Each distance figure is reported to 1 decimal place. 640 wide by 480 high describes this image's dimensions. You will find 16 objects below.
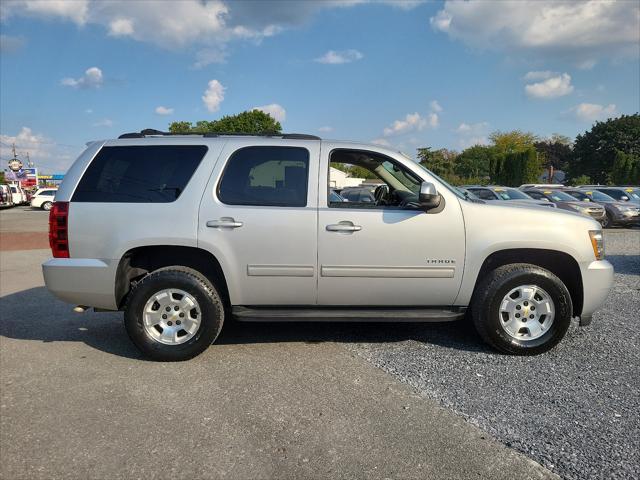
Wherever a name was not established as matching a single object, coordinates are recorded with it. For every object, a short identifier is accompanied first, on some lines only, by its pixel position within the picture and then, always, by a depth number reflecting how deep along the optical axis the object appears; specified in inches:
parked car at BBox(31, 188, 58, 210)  1329.4
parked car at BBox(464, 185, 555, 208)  627.8
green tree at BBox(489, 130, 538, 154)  3267.7
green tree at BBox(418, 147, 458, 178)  3070.9
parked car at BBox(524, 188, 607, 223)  643.5
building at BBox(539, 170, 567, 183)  3058.6
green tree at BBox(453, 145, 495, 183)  3238.2
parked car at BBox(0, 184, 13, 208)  1352.1
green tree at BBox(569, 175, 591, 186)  1986.5
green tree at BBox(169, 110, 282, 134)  2140.7
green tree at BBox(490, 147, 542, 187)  1846.7
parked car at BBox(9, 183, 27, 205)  1471.9
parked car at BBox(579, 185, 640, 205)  723.9
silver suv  157.8
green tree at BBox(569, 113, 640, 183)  2397.9
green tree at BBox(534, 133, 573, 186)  3243.1
